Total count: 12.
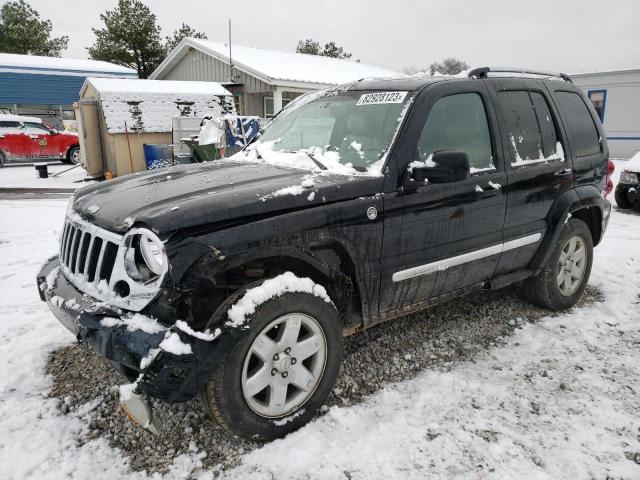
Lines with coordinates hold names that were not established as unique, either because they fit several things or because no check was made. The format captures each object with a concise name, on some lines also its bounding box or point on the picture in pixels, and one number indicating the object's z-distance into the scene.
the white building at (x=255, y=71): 17.88
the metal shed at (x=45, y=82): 25.56
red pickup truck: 16.45
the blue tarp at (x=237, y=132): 10.62
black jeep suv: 2.20
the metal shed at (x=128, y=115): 12.11
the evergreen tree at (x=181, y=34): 32.81
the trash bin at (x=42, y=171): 14.18
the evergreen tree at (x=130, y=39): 29.73
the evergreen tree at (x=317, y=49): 38.19
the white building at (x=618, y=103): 17.91
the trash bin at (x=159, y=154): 11.82
